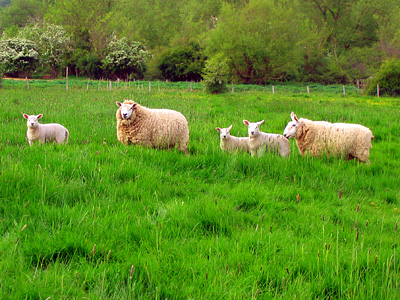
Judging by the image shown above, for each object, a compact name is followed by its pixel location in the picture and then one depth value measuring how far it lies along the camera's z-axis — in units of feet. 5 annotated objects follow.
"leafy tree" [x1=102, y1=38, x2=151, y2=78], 135.74
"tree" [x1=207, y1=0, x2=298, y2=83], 127.85
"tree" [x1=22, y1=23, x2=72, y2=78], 142.20
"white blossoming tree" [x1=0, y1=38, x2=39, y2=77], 131.03
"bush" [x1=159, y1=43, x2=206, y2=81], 139.47
